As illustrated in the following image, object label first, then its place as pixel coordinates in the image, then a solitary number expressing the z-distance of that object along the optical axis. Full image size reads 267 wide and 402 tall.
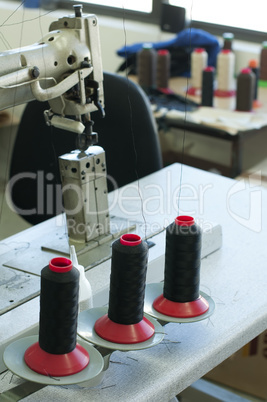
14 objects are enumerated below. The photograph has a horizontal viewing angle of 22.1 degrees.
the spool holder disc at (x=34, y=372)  0.98
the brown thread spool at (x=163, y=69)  3.17
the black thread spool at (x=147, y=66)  3.18
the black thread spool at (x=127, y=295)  1.07
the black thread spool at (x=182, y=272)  1.15
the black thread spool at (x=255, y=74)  2.93
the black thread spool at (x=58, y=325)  0.99
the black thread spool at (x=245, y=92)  2.85
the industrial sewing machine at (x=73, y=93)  1.22
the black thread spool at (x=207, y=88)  2.94
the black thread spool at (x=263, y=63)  3.15
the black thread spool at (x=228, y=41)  3.30
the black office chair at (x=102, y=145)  1.96
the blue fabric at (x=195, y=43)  3.29
